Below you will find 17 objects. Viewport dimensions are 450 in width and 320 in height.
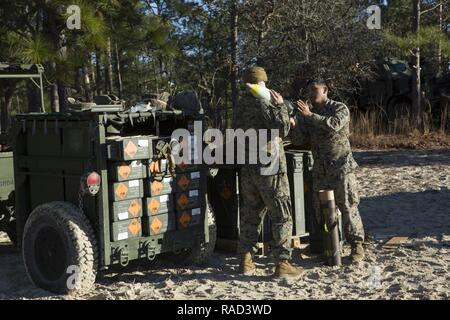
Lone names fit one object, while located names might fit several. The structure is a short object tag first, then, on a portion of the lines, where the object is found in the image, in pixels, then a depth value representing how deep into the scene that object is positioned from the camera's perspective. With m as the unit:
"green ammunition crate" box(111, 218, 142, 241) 4.82
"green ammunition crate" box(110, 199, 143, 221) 4.81
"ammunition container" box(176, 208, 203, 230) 5.30
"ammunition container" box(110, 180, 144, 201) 4.80
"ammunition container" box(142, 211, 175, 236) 5.04
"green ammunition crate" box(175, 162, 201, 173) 5.25
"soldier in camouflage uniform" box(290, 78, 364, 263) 5.52
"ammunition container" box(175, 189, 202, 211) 5.29
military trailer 4.74
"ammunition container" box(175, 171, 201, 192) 5.28
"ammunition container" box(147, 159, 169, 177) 5.02
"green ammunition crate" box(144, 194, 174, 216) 5.03
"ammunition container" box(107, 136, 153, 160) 4.72
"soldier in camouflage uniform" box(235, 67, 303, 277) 5.16
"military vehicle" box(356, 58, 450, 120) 16.52
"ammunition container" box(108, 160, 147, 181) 4.79
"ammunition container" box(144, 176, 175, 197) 5.03
